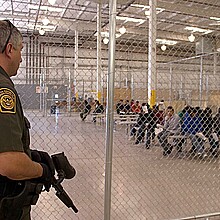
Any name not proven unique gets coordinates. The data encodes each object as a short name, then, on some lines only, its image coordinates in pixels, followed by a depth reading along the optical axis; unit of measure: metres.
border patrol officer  1.15
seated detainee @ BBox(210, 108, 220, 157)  6.16
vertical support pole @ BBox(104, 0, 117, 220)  2.07
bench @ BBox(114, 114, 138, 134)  8.09
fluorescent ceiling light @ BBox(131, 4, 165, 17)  11.22
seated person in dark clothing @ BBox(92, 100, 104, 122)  9.96
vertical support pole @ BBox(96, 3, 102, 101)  11.58
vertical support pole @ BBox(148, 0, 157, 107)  7.66
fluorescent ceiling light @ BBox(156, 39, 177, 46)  16.34
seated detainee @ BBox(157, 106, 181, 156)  6.33
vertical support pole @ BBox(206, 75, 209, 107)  9.03
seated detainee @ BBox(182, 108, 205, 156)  6.05
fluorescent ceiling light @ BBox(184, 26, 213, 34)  14.43
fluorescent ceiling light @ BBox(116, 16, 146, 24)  13.19
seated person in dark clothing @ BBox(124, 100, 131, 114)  9.69
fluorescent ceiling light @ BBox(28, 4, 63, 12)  12.28
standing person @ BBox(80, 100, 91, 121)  10.40
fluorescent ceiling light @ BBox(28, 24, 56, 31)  12.41
